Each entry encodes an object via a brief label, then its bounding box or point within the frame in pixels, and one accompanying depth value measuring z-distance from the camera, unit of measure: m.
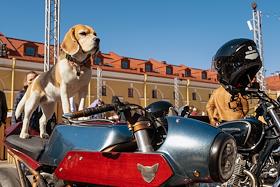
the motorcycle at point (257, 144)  3.02
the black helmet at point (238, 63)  3.05
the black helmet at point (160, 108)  2.65
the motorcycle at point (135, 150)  1.68
